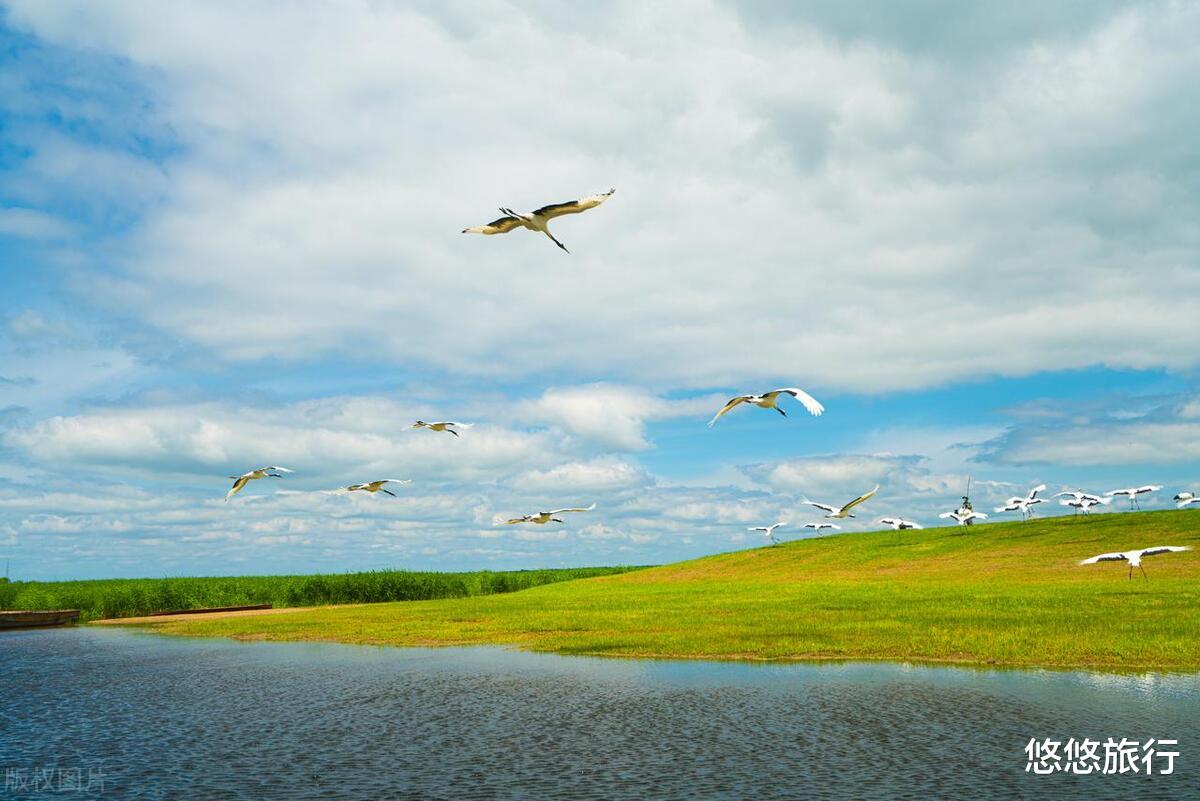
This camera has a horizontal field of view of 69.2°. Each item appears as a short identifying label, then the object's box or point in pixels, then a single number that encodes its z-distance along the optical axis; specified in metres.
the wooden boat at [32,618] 60.88
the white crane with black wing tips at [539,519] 35.11
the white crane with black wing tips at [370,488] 33.23
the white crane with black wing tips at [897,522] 89.38
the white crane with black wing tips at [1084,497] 85.51
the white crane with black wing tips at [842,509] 29.79
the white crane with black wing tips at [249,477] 29.56
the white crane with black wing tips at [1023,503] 86.12
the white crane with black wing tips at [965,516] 86.69
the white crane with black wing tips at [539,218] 17.86
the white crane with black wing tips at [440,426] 29.90
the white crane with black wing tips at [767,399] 22.73
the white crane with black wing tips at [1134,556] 40.03
